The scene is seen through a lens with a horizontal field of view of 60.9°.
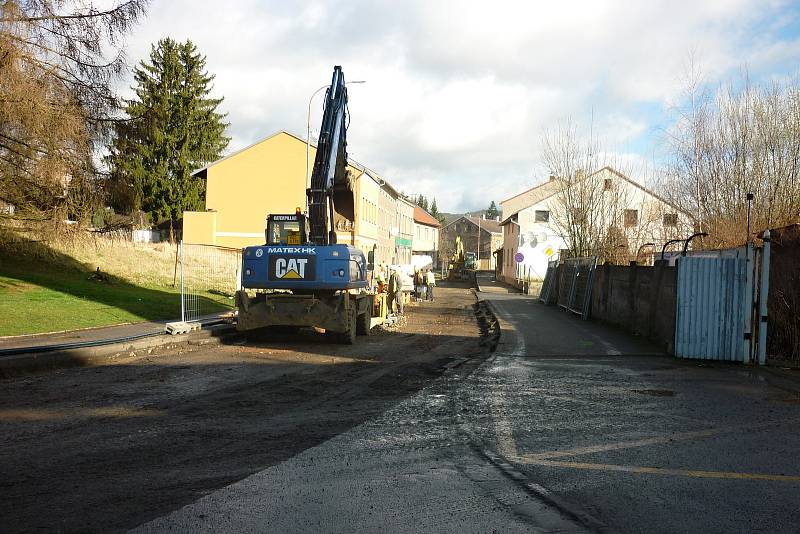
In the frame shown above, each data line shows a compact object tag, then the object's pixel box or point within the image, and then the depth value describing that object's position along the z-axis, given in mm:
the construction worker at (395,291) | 22828
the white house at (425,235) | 111125
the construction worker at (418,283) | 34625
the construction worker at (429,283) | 36659
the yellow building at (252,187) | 51812
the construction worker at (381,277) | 21042
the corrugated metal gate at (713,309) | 12344
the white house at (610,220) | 25053
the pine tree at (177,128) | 50031
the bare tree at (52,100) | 14078
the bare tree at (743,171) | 17484
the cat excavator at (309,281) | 14445
